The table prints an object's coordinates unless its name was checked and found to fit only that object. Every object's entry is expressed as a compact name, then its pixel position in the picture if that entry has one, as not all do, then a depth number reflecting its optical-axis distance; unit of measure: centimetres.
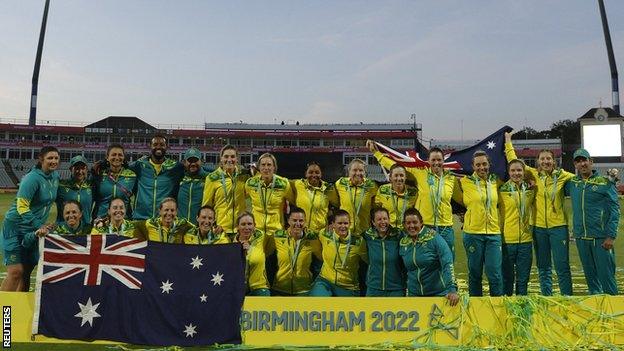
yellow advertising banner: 432
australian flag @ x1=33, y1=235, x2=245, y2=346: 450
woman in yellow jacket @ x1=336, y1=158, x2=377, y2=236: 593
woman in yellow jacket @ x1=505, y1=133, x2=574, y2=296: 618
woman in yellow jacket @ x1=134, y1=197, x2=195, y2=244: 524
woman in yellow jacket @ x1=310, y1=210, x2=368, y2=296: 516
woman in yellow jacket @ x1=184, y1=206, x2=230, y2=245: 518
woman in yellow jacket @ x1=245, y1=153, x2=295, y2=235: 582
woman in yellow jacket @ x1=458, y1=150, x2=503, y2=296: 591
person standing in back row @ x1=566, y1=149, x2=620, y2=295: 592
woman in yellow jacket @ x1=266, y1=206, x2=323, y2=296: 529
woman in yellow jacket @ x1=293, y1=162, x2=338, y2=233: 596
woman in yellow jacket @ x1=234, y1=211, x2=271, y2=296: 505
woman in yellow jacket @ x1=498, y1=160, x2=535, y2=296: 613
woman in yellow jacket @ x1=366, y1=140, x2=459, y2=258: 600
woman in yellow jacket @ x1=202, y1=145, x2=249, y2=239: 606
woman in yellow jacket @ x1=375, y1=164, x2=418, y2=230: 581
